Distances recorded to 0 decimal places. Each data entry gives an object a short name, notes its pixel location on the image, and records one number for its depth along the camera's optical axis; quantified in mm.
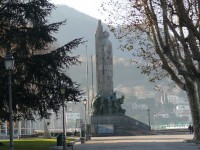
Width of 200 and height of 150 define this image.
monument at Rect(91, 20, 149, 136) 67312
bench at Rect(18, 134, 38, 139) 70481
